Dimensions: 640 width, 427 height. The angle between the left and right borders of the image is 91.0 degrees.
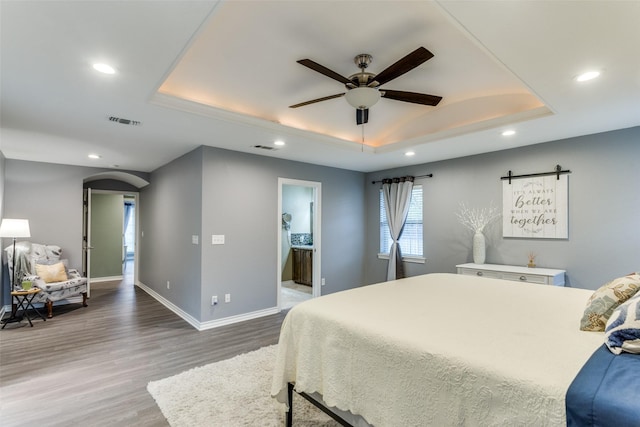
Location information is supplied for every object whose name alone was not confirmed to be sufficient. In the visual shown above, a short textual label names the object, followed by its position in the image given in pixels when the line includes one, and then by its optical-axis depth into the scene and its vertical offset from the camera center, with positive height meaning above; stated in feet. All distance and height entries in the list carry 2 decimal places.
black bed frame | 6.09 -3.78
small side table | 13.94 -4.16
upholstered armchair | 15.11 -2.91
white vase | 13.88 -1.46
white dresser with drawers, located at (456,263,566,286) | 11.41 -2.22
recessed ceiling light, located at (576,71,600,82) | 7.02 +3.16
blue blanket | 3.04 -1.84
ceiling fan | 7.09 +3.28
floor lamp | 13.42 -0.56
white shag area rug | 7.06 -4.60
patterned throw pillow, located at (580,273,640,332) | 5.03 -1.43
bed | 3.79 -2.00
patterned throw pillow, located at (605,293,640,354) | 3.90 -1.49
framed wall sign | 12.26 +0.33
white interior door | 19.73 -0.72
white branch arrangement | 14.25 -0.04
